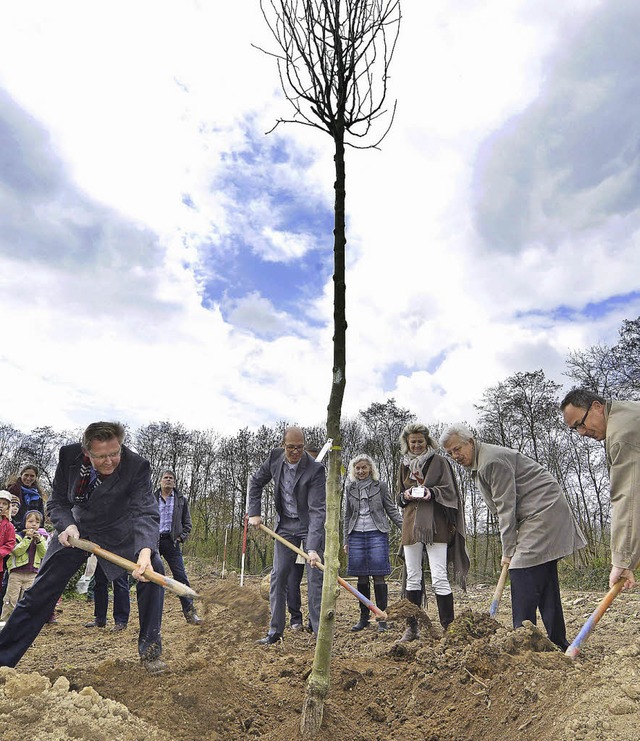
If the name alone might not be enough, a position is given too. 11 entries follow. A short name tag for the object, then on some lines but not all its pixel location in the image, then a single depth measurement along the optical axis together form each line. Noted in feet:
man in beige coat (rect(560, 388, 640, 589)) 9.78
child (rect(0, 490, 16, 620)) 18.67
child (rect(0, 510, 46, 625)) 20.68
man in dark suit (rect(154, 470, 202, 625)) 22.09
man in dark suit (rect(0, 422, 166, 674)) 11.30
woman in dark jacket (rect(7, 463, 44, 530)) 22.58
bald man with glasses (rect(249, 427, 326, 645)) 16.38
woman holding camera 16.01
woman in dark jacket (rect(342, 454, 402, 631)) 20.17
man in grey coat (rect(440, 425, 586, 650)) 12.82
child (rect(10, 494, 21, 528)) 21.15
